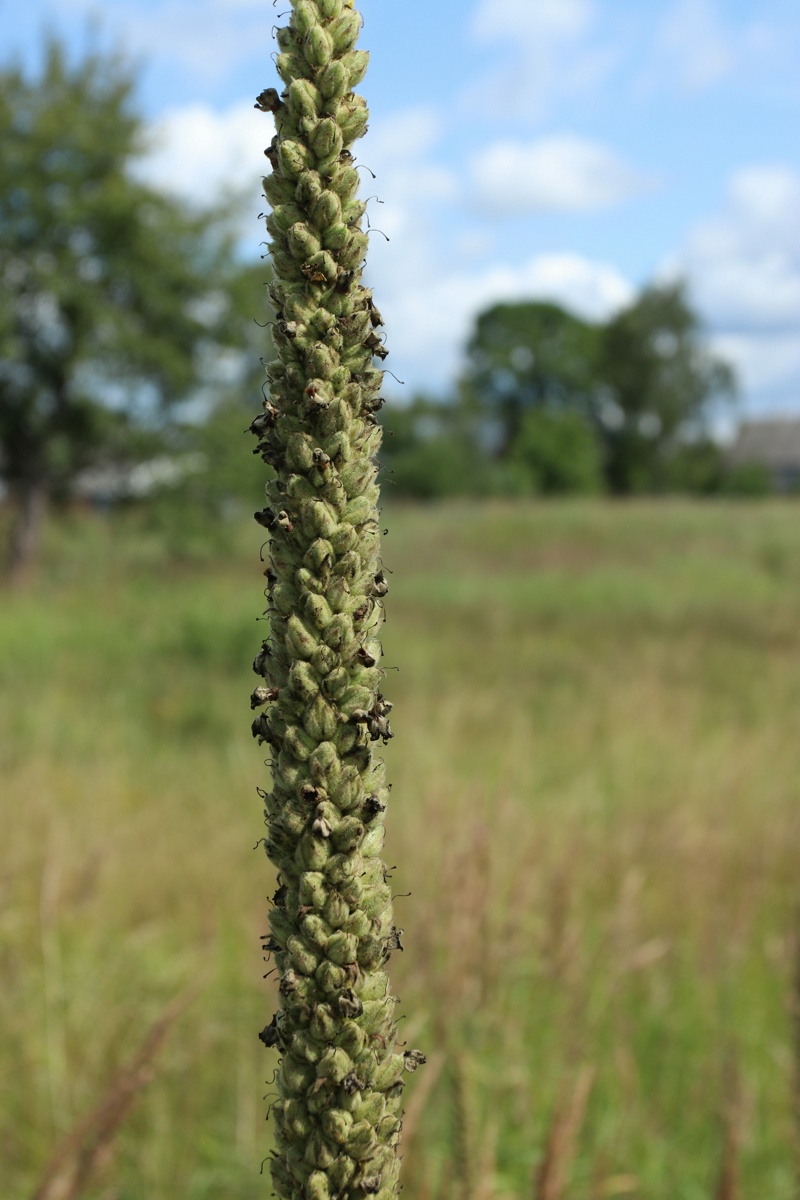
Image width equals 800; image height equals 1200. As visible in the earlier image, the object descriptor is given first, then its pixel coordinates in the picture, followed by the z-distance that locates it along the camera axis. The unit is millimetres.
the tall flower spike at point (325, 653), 850
